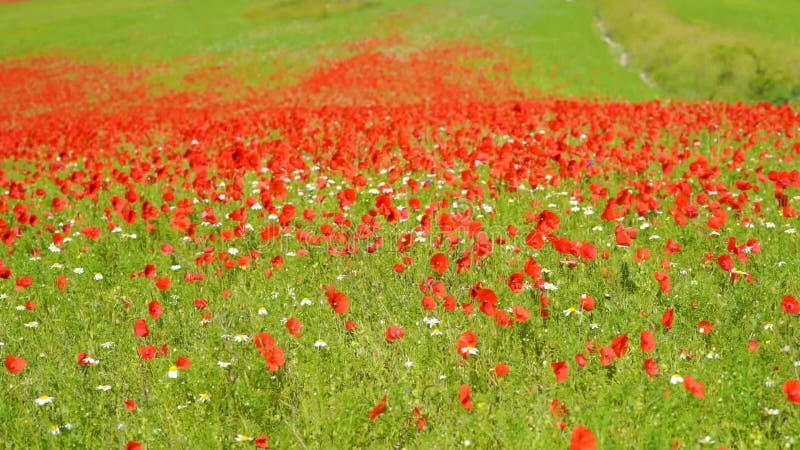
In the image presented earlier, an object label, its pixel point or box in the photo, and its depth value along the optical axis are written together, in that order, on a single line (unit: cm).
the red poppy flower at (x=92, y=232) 652
